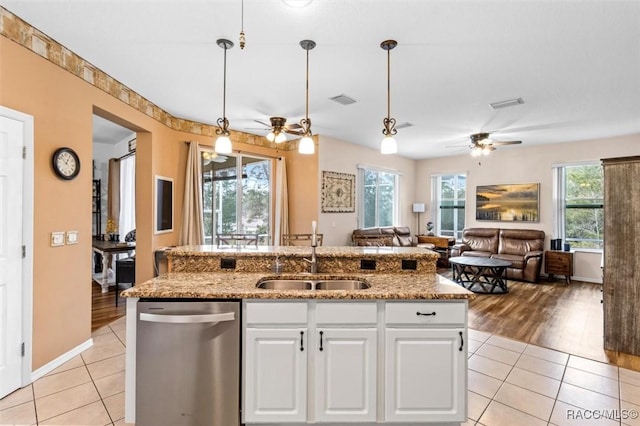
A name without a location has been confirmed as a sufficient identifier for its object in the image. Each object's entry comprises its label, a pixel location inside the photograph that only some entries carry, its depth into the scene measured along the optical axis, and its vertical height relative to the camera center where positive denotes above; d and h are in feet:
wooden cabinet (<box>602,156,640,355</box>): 9.50 -1.21
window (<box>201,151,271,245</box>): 17.63 +1.17
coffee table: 16.91 -3.43
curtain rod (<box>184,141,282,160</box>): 18.51 +3.81
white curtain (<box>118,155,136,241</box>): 19.77 +0.91
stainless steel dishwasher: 5.99 -2.97
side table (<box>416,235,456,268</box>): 24.43 -2.49
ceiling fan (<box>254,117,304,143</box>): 12.59 +3.63
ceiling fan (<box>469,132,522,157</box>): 17.34 +4.02
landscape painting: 21.77 +0.95
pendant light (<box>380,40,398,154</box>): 7.91 +1.86
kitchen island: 6.13 -2.81
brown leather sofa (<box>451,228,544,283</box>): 19.39 -2.30
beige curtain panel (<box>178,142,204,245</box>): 16.05 +0.59
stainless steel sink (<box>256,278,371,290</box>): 7.56 -1.72
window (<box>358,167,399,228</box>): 22.62 +1.36
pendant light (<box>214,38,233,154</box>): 8.20 +2.01
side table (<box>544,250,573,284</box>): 19.29 -3.06
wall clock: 8.95 +1.54
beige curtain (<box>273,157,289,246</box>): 19.49 +0.61
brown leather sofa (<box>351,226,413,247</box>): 20.83 -1.55
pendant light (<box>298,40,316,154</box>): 8.15 +1.93
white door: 7.52 -0.99
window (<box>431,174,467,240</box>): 25.64 +1.09
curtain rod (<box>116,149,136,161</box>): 18.64 +3.68
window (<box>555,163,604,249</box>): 19.90 +0.71
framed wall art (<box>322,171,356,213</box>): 19.33 +1.47
